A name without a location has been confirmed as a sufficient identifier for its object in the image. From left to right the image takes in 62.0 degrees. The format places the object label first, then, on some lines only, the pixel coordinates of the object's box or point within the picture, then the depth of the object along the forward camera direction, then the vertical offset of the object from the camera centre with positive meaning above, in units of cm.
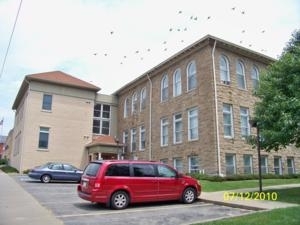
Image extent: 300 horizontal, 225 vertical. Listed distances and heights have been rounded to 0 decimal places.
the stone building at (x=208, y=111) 1681 +362
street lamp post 1083 +148
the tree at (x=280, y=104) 963 +229
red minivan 839 -84
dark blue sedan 1628 -88
